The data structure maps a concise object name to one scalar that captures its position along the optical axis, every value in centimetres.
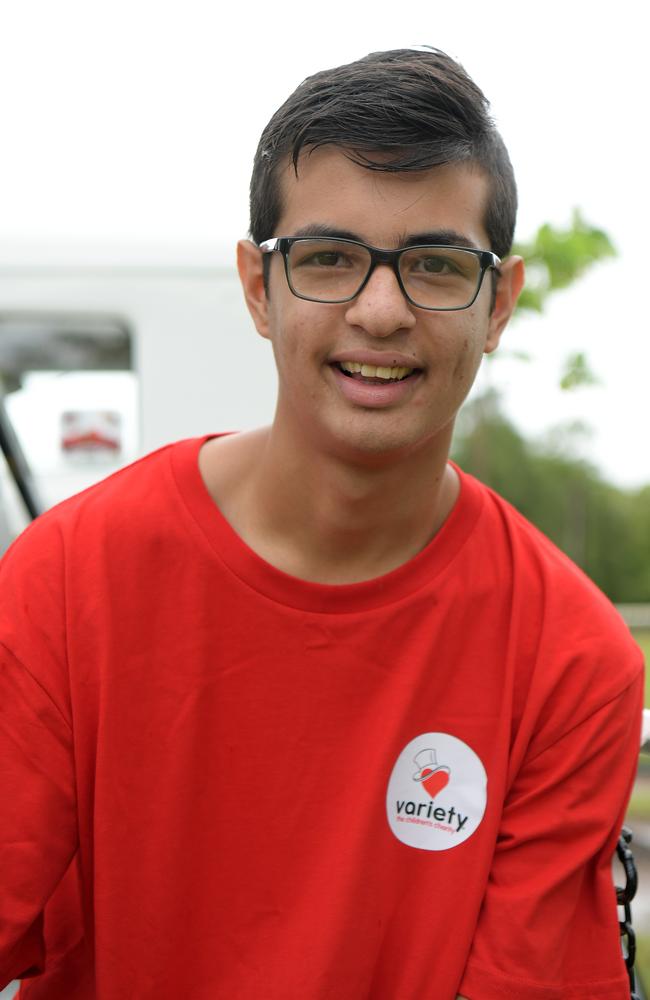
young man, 210
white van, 381
